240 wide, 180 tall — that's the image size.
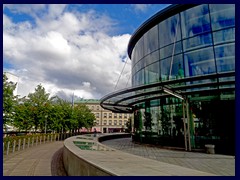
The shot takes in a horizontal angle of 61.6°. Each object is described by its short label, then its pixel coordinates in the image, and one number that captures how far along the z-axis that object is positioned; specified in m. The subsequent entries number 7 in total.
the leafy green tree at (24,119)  31.25
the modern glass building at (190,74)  14.36
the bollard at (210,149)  13.84
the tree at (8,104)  19.31
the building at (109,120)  90.50
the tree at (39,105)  33.14
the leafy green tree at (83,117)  43.78
